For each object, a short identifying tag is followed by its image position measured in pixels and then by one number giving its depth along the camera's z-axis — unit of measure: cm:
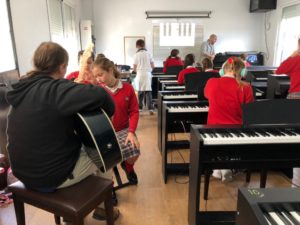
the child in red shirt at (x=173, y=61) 555
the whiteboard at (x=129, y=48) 768
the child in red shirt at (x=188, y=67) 400
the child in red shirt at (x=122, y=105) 209
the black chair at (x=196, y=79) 318
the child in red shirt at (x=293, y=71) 334
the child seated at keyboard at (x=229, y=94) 218
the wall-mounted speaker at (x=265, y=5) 686
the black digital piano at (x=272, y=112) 172
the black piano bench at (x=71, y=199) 134
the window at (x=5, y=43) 304
